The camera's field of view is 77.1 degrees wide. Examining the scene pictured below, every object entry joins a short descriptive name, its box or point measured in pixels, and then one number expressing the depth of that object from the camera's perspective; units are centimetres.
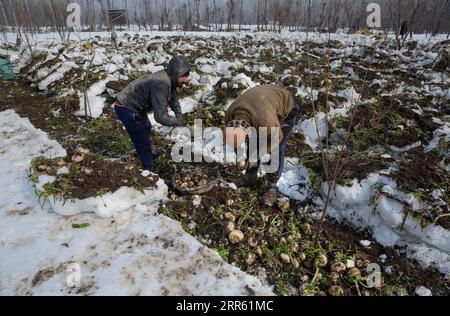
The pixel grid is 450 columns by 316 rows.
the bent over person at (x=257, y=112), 257
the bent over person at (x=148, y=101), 298
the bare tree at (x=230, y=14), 1951
